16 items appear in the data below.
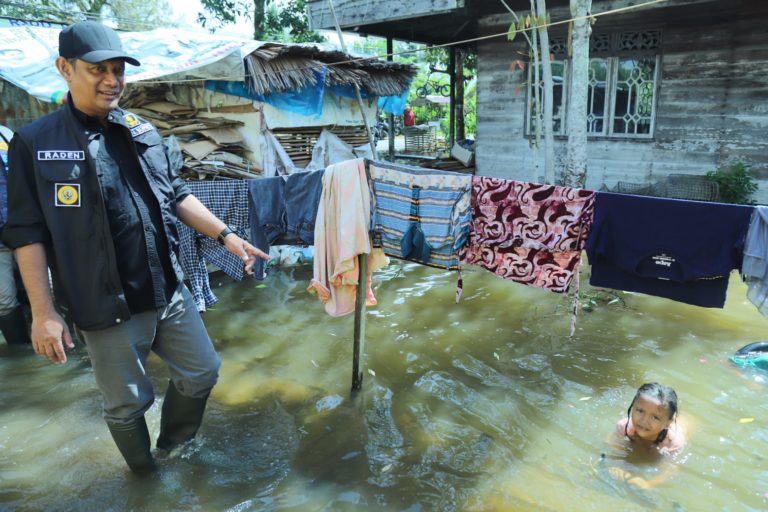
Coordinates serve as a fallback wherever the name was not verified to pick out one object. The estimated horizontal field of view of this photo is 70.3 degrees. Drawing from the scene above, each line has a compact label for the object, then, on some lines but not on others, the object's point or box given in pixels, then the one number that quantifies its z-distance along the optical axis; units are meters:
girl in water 3.57
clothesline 3.08
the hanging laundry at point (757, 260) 2.82
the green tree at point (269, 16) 18.34
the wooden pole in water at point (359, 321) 4.13
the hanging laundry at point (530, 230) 3.47
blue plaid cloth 4.46
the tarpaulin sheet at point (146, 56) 6.81
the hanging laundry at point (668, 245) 3.00
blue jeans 4.20
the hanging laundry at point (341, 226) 3.92
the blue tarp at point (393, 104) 11.68
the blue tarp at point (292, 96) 8.05
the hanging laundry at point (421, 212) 3.80
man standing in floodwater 2.49
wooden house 8.98
